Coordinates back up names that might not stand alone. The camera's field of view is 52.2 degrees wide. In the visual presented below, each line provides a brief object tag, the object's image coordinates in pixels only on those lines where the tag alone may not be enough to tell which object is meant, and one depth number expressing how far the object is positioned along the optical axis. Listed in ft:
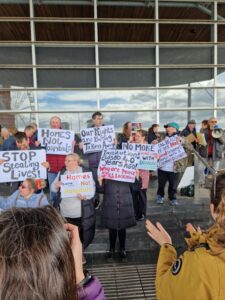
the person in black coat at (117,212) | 10.32
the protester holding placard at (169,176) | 14.00
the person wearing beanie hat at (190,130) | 18.76
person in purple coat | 2.09
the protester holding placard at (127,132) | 14.96
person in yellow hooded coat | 3.19
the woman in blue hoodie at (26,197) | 8.78
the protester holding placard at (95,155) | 13.03
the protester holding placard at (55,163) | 12.60
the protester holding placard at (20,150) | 10.70
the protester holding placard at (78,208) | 9.79
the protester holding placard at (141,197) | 12.34
